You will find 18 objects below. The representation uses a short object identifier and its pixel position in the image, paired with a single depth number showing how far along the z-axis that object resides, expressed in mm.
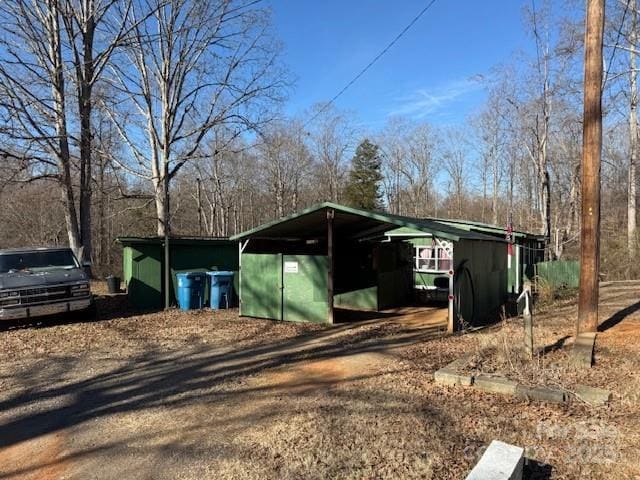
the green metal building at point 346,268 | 11258
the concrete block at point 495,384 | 5789
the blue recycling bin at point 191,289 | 13406
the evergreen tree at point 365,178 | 49750
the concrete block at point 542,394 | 5465
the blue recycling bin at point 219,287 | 13539
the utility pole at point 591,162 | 8172
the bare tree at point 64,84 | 15867
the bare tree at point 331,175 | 52544
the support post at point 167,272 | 13510
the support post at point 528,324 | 6820
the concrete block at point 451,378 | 6145
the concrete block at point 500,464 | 3336
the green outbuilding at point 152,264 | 13742
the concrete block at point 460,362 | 6686
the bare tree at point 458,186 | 54188
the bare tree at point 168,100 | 21203
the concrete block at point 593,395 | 5391
